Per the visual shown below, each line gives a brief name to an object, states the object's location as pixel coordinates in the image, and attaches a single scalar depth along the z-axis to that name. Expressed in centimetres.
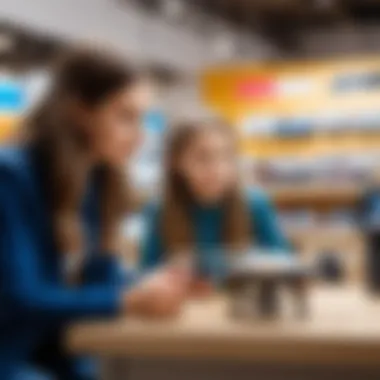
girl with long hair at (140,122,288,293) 473
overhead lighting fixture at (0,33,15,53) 473
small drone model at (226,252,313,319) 262
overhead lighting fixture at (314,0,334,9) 860
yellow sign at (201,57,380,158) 877
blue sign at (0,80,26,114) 480
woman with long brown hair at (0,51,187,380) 291
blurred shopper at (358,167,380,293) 298
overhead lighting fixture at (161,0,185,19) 847
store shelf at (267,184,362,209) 870
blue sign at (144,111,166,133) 827
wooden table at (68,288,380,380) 233
